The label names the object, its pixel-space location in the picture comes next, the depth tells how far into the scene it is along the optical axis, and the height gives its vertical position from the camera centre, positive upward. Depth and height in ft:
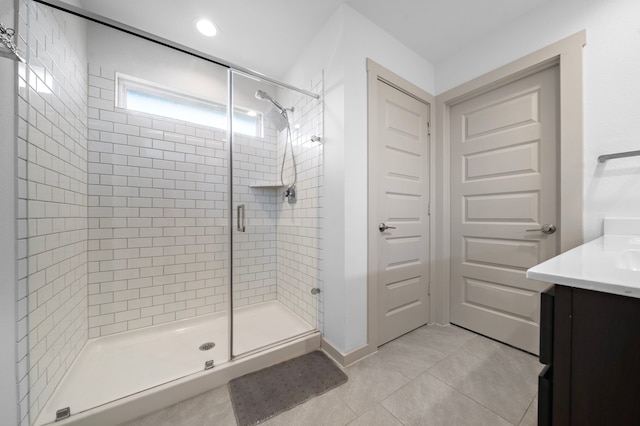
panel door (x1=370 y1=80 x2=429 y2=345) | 5.81 +0.02
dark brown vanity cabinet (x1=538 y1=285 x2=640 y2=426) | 1.67 -1.17
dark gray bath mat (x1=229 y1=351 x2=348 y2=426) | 3.91 -3.43
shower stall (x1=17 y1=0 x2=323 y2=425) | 3.84 -0.04
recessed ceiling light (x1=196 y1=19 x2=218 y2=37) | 5.66 +4.76
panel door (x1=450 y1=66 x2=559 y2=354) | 5.19 +0.25
